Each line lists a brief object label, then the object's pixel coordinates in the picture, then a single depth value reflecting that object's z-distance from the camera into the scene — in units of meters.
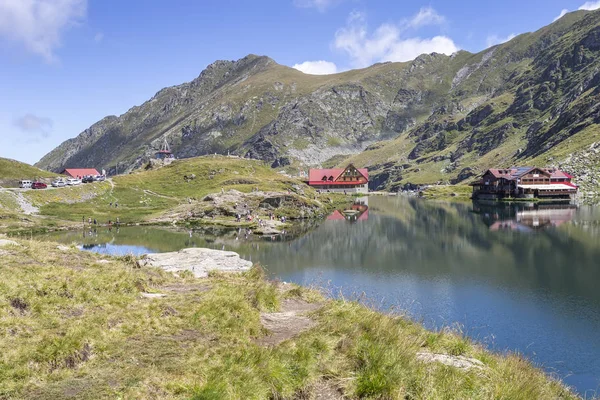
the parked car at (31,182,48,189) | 117.69
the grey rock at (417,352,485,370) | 14.37
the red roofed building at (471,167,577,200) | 164.25
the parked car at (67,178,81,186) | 127.69
